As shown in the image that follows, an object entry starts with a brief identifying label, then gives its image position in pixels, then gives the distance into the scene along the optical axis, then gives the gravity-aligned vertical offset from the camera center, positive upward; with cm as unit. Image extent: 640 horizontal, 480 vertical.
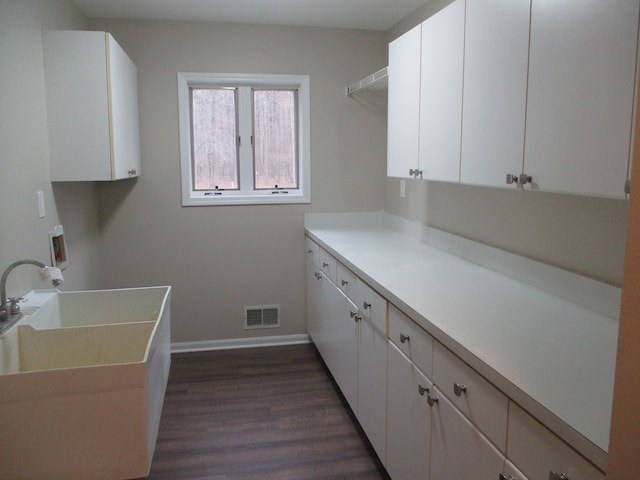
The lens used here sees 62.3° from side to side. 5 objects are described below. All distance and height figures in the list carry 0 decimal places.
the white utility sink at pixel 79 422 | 146 -70
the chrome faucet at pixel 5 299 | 193 -47
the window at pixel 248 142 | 395 +22
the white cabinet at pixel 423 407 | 120 -73
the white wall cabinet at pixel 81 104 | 264 +34
